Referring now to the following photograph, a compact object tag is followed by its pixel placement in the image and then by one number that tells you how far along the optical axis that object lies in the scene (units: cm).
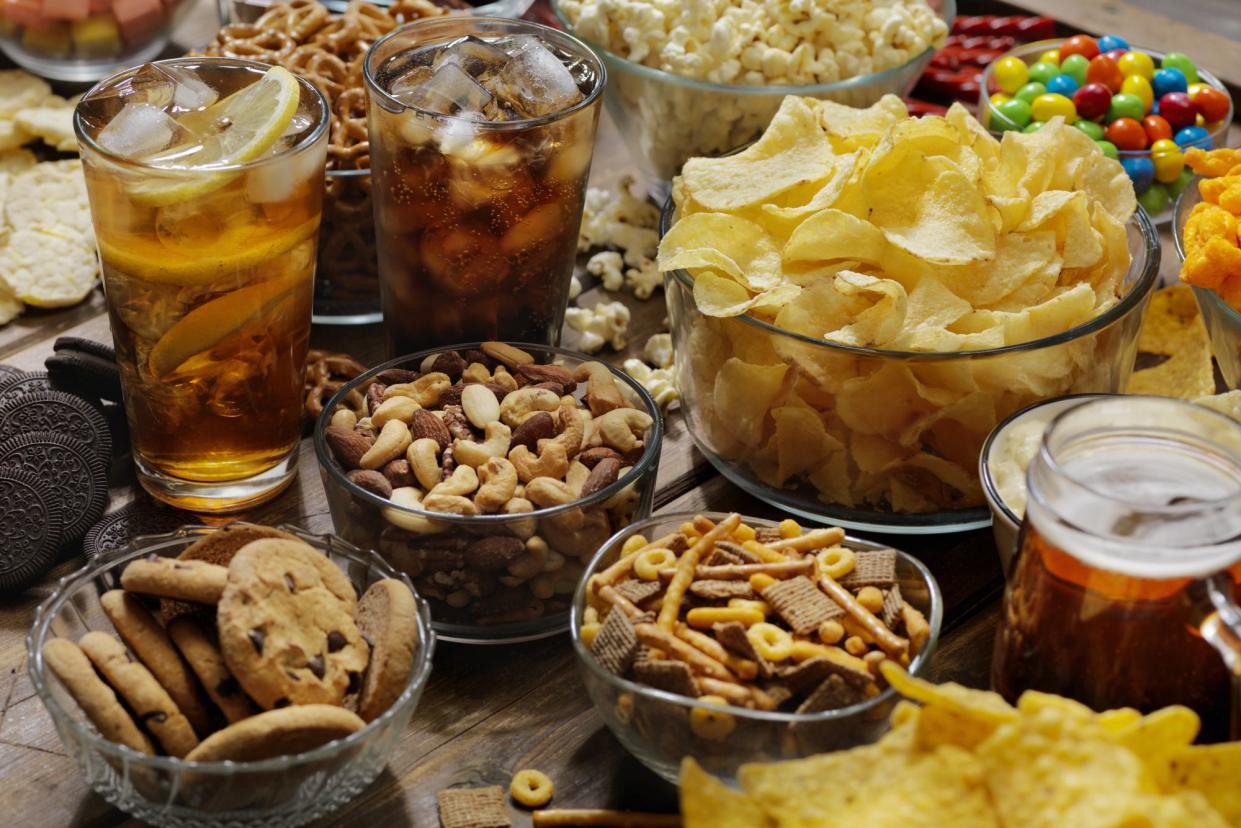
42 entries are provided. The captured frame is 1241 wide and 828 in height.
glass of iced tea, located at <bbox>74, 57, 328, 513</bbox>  105
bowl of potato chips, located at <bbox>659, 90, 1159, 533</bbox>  107
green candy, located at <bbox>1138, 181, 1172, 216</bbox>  131
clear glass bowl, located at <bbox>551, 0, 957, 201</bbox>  127
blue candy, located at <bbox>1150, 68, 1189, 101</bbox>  135
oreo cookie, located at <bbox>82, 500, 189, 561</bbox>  110
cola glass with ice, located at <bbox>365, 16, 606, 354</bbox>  111
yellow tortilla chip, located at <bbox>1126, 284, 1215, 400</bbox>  117
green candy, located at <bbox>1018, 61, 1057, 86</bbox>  136
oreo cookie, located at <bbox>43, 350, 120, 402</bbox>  113
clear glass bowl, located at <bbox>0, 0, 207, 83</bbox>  137
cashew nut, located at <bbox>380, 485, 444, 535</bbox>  104
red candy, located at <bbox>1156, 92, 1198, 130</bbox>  133
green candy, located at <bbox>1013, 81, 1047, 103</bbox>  134
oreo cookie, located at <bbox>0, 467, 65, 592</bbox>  107
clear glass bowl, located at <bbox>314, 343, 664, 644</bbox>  104
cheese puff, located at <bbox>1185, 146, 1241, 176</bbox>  117
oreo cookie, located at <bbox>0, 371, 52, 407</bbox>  112
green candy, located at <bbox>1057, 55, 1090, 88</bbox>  136
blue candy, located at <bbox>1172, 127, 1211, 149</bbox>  131
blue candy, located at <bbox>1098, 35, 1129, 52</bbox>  140
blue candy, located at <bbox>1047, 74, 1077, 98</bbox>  135
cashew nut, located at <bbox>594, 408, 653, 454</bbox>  108
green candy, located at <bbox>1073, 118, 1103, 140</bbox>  133
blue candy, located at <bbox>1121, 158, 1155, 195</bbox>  130
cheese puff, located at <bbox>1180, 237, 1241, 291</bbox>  111
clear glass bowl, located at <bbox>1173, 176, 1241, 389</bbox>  112
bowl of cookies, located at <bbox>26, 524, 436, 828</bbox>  95
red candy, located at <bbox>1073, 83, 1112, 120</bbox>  133
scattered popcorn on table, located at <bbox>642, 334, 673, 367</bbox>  121
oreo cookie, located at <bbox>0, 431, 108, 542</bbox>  109
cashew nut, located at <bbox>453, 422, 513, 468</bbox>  106
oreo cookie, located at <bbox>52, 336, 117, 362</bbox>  114
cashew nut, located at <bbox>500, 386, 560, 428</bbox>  108
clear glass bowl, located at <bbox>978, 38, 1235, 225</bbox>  132
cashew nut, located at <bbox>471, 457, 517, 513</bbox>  104
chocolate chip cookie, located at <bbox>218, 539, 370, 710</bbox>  95
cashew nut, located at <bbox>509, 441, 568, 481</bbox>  106
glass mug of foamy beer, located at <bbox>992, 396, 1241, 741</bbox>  93
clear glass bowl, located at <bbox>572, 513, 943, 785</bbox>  96
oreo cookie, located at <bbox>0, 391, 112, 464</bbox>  111
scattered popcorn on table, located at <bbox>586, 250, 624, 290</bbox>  126
